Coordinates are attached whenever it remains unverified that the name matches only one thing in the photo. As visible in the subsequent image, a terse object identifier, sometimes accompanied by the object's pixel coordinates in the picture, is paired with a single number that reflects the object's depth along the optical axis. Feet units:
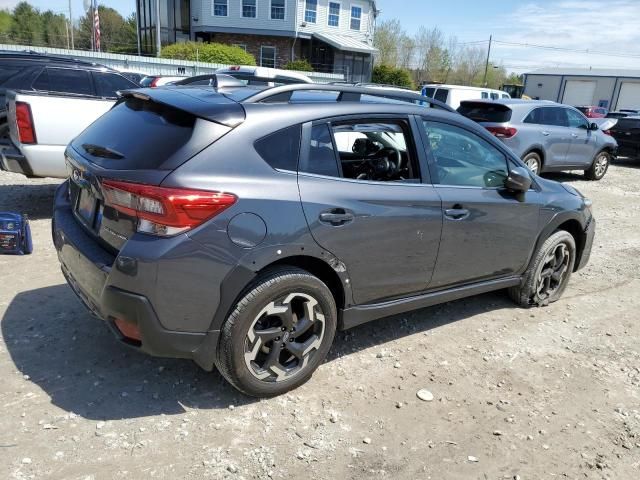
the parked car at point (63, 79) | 23.32
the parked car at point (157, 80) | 39.25
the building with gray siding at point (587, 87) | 166.91
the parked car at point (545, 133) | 34.81
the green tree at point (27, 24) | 212.84
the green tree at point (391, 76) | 124.77
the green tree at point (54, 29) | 222.07
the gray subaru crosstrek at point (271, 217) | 8.71
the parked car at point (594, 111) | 94.50
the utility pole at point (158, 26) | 102.33
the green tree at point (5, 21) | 233.55
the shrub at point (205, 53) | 92.17
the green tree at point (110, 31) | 157.73
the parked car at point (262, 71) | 38.37
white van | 53.83
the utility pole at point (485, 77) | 221.62
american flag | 102.05
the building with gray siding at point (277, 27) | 111.86
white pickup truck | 19.35
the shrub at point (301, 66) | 102.89
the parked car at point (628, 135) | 51.85
